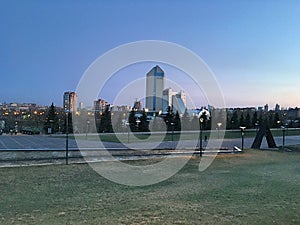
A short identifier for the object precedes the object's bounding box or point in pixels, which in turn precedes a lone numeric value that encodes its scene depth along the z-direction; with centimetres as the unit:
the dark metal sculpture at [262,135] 1809
